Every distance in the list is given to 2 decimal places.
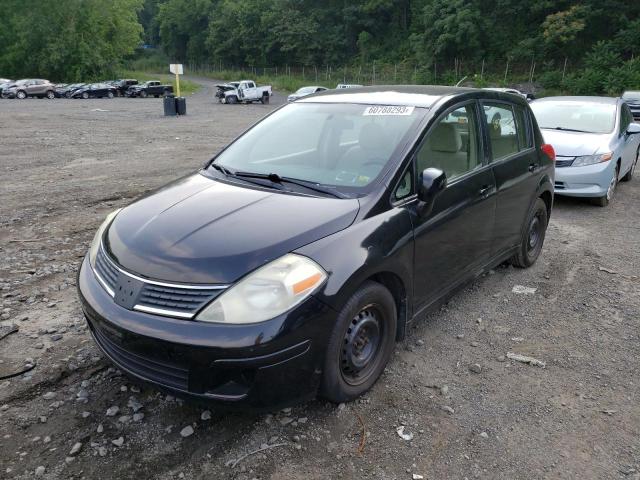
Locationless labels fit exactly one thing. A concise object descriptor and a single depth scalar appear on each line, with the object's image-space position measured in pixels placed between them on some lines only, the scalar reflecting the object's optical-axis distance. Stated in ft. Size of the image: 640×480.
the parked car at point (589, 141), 23.98
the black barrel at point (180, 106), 83.51
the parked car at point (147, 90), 145.48
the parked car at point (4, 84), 132.26
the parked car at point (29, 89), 131.54
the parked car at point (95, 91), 136.36
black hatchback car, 8.00
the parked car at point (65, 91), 137.08
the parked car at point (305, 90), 113.31
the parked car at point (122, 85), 146.70
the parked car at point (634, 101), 71.67
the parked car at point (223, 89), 128.82
